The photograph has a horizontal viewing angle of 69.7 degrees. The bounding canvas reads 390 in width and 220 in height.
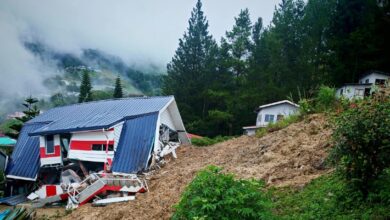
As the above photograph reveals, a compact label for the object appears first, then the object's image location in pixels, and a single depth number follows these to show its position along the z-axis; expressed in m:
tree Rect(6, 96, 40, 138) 32.34
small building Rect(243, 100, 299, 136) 27.80
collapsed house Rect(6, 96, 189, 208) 13.18
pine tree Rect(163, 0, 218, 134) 38.91
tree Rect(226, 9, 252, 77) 37.94
